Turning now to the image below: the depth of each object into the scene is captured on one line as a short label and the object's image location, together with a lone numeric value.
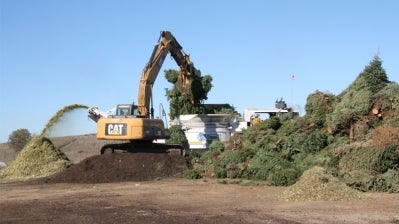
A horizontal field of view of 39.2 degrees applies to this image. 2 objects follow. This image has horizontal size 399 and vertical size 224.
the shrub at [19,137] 46.06
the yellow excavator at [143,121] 27.58
